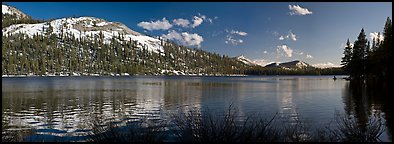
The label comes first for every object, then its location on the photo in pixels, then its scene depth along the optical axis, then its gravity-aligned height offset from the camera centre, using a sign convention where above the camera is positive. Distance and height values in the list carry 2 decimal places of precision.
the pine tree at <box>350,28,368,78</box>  74.25 +5.22
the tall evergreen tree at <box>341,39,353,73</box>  85.12 +5.63
